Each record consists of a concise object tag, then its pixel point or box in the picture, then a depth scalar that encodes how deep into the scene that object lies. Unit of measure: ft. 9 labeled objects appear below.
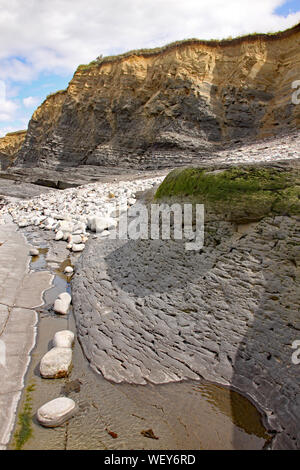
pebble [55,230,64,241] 25.00
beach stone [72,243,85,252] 22.39
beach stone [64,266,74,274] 18.90
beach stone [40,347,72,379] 9.75
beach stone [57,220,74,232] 26.26
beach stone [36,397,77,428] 7.90
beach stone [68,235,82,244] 23.52
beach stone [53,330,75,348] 11.10
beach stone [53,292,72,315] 13.92
